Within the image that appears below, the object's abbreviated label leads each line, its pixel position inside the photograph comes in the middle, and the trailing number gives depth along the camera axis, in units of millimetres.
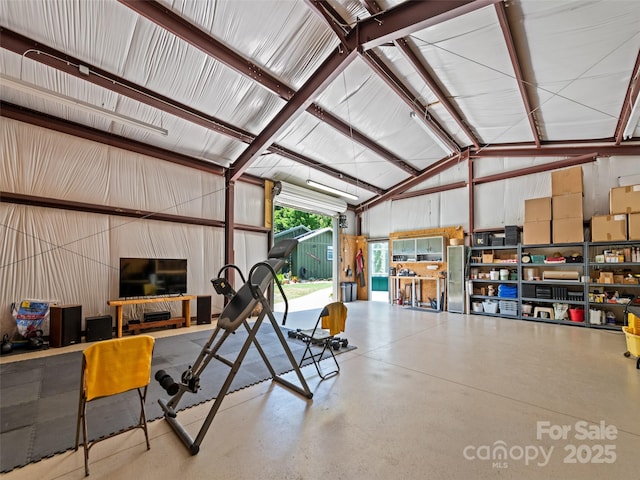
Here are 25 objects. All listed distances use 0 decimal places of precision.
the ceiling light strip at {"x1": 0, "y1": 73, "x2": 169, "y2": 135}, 3348
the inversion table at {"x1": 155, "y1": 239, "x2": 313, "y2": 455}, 2070
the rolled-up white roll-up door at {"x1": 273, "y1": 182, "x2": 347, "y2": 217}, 7977
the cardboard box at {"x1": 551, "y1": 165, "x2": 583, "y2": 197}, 6113
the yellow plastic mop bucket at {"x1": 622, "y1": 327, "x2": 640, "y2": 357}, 3682
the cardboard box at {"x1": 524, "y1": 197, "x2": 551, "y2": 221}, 6406
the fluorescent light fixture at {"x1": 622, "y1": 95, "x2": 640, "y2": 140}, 4461
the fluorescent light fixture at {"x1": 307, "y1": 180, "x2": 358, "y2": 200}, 7992
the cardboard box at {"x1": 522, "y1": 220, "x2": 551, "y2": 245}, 6371
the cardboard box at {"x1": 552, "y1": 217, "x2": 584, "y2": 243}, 5977
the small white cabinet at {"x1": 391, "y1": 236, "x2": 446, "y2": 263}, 8391
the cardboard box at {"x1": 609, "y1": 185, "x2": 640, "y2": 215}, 5406
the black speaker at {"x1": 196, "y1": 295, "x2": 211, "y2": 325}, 6188
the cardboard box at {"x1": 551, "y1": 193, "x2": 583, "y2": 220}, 6000
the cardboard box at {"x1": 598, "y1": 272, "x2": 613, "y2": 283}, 5703
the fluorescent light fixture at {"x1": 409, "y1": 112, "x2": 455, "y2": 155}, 5586
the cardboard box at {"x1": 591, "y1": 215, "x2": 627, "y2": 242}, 5500
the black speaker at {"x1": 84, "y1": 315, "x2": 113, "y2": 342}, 4719
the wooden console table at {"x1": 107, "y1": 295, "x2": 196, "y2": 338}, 5000
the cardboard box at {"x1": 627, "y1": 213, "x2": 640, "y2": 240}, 5340
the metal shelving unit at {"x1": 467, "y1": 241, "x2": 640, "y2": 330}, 5777
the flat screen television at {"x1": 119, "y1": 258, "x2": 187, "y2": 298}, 5207
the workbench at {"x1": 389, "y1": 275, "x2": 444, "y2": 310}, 8297
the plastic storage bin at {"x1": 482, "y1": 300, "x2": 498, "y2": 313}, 7152
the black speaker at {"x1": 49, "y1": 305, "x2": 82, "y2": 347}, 4414
